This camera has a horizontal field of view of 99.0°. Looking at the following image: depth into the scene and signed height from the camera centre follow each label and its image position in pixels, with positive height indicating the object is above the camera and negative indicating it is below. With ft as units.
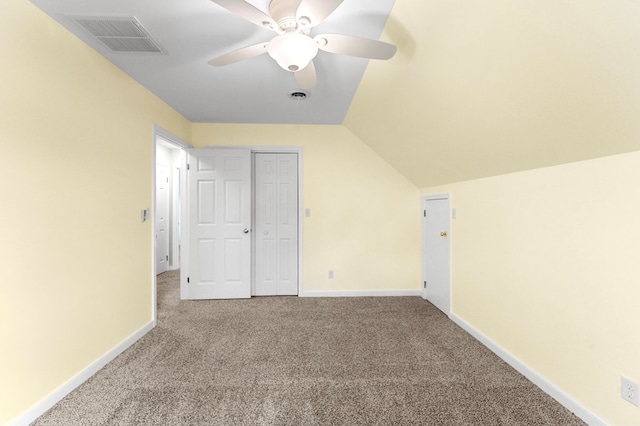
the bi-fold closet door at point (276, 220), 12.24 -0.33
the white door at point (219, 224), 11.59 -0.50
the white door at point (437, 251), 9.93 -1.50
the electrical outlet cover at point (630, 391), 4.19 -2.77
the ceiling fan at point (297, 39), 3.99 +2.95
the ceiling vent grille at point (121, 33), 5.42 +3.82
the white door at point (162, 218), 15.64 -0.34
